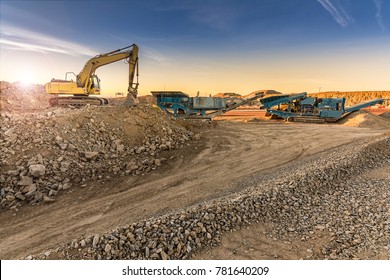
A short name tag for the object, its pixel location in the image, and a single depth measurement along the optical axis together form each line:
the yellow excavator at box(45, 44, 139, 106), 14.95
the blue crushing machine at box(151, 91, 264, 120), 16.14
